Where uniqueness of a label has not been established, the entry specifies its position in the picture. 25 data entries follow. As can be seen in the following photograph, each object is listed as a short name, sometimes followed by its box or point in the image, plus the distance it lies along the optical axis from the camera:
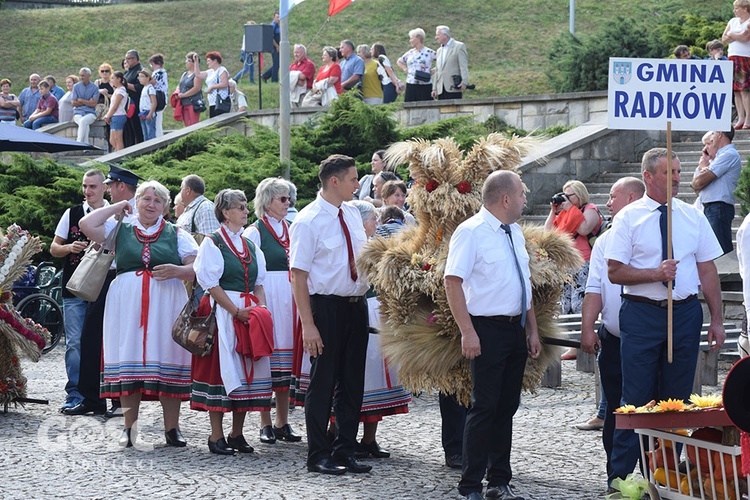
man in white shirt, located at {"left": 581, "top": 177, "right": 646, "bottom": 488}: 10.03
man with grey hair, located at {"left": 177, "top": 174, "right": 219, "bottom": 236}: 14.52
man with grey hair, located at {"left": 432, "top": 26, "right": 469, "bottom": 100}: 29.14
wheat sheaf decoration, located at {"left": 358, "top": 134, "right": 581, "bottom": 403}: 10.26
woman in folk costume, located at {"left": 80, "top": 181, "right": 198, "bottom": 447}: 12.18
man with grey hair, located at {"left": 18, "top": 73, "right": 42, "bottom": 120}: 39.47
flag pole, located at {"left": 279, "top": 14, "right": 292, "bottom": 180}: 23.40
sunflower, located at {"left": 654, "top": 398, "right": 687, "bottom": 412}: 8.19
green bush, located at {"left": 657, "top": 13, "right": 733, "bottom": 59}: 30.18
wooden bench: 13.72
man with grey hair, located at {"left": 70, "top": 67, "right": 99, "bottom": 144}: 35.69
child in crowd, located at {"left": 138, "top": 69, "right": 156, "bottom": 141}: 31.92
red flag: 23.65
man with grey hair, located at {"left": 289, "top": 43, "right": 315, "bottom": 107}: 33.35
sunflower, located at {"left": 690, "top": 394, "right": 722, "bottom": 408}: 8.20
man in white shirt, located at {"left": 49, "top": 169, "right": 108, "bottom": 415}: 14.35
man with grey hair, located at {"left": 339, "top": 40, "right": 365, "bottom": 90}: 29.65
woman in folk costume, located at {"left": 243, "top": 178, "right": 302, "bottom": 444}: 12.49
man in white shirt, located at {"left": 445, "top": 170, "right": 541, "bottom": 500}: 9.47
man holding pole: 9.41
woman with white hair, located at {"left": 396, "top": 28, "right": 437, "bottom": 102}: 29.01
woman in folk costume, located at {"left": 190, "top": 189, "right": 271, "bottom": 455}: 11.68
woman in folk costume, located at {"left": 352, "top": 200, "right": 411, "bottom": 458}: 11.60
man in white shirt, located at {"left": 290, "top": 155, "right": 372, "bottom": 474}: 10.80
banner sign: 9.81
